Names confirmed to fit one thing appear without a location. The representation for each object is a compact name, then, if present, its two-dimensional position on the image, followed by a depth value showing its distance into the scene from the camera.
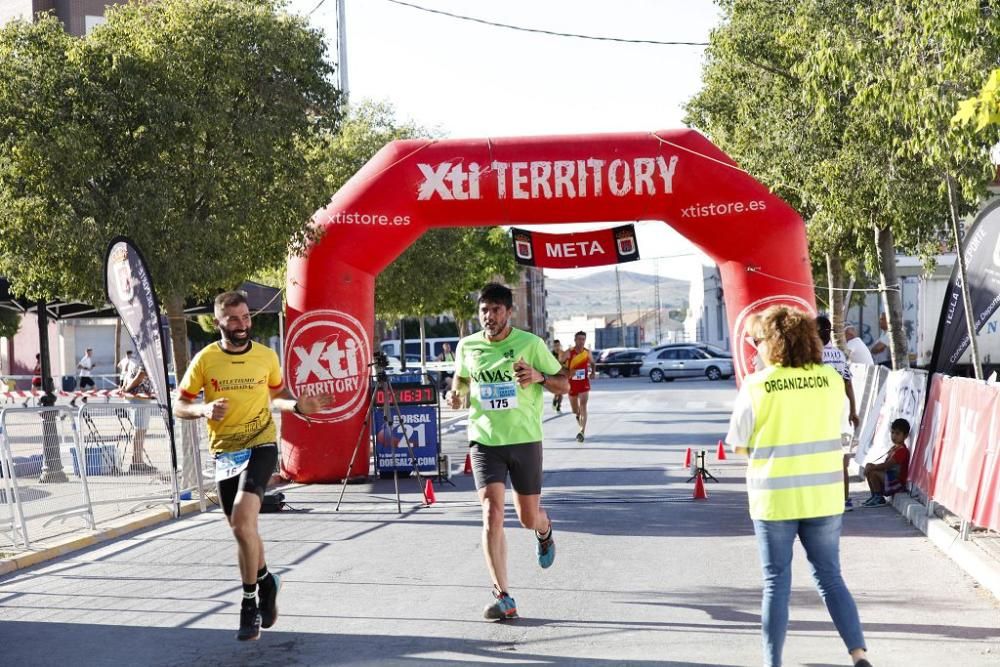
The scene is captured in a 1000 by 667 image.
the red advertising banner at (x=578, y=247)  17.56
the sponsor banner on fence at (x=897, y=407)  12.46
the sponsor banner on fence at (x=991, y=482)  8.81
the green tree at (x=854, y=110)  10.92
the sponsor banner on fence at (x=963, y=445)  9.38
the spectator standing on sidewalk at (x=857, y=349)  15.64
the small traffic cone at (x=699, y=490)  13.41
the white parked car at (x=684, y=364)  50.00
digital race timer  16.22
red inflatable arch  15.70
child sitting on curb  12.28
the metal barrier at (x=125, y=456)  12.83
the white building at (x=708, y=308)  84.12
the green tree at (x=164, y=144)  14.27
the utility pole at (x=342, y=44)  32.50
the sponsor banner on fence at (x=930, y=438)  10.92
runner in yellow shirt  7.27
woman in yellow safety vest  5.72
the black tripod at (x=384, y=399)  13.58
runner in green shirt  7.57
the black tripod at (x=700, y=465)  14.14
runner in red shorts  21.33
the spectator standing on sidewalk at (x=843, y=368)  12.42
